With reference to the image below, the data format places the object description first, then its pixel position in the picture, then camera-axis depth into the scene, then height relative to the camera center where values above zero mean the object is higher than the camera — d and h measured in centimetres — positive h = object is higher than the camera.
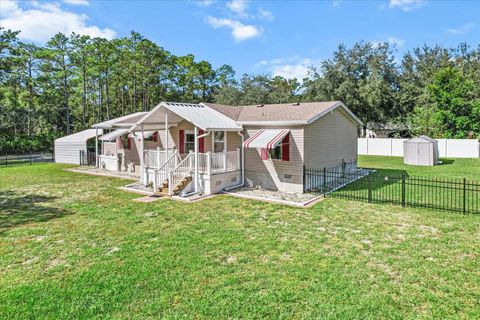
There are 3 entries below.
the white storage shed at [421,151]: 2447 -17
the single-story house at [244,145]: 1462 +28
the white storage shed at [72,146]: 2688 +61
